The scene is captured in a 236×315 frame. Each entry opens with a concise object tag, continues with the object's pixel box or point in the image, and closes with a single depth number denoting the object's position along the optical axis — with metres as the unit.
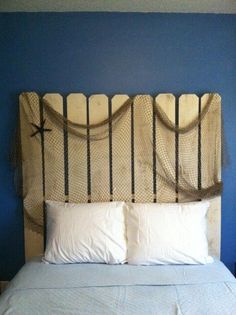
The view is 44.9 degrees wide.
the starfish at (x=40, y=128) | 2.19
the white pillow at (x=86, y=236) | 1.96
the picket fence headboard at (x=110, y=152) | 2.19
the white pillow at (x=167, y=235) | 1.93
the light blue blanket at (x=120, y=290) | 1.45
